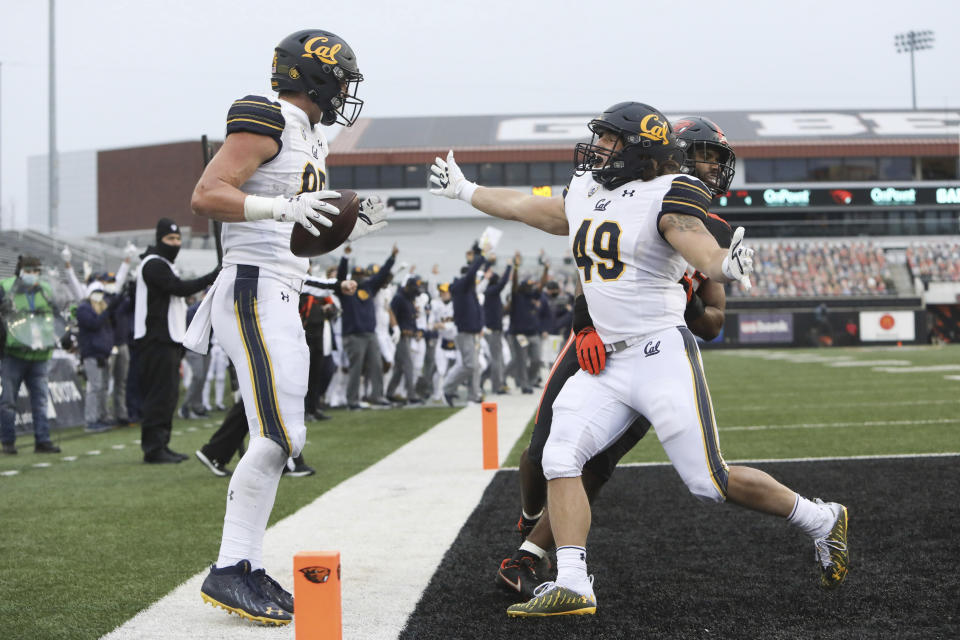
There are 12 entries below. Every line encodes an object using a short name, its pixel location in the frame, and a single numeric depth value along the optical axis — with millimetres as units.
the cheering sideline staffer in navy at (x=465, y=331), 14219
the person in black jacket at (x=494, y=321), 15773
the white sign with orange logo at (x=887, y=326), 37875
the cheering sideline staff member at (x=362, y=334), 12859
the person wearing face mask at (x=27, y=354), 9102
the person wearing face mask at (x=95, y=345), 11297
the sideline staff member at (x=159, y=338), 8297
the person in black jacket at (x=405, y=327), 14625
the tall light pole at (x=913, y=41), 66062
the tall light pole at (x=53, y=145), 28952
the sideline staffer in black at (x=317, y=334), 10805
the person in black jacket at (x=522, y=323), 16672
